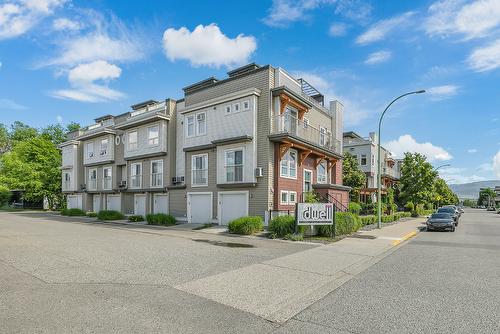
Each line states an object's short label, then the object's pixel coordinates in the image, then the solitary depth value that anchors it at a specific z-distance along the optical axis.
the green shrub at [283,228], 16.06
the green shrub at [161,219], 22.72
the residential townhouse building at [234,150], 20.48
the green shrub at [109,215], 27.09
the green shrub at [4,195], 51.16
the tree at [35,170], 42.38
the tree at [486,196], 125.44
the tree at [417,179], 41.03
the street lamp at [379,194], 21.79
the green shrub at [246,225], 17.23
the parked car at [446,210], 30.32
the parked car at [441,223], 22.83
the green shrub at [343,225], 16.55
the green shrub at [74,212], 32.25
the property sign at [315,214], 15.66
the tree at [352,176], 39.06
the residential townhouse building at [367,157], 48.88
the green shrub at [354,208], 32.19
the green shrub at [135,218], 25.52
